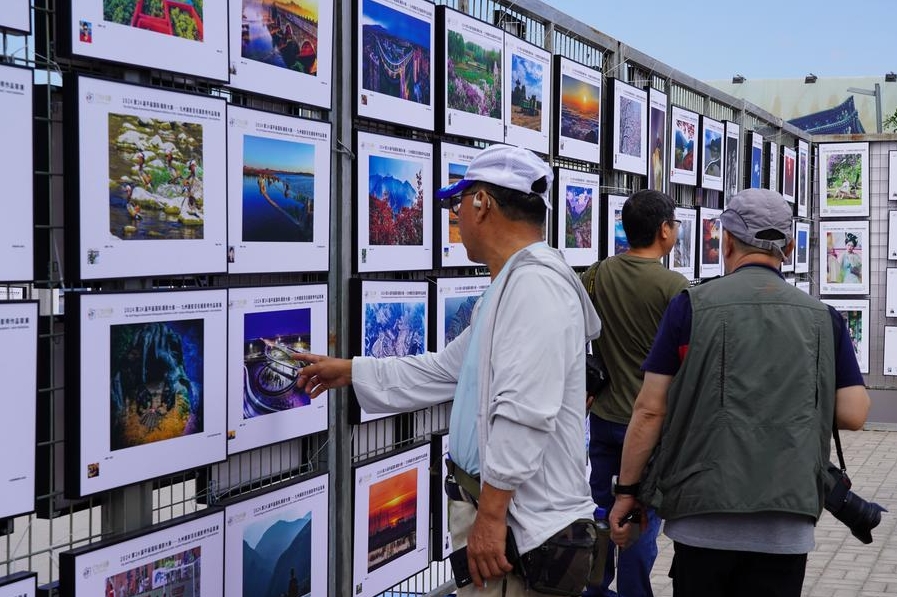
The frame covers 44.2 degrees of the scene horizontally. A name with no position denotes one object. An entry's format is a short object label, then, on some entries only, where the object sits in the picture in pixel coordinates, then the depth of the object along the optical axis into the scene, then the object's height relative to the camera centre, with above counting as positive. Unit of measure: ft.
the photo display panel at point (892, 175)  45.70 +4.42
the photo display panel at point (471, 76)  17.60 +3.37
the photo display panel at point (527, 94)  20.04 +3.48
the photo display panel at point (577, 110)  22.33 +3.57
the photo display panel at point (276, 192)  12.87 +1.06
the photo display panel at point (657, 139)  27.73 +3.60
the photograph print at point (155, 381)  11.07 -1.09
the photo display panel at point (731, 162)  34.35 +3.78
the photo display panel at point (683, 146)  29.53 +3.68
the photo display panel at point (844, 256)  46.29 +1.07
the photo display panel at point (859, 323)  46.06 -1.73
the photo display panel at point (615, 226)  25.29 +1.26
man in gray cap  11.60 -1.56
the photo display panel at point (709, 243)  31.86 +1.13
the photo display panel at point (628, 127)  25.12 +3.60
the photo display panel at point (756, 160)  37.29 +4.14
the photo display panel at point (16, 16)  9.51 +2.26
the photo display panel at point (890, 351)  45.19 -2.85
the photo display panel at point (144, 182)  10.42 +0.97
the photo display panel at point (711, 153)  31.89 +3.76
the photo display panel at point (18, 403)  9.68 -1.13
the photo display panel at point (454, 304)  18.01 -0.41
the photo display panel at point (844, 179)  46.29 +4.30
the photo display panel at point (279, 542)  13.16 -3.32
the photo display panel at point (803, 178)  44.81 +4.24
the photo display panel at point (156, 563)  10.68 -2.96
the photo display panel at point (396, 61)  15.40 +3.18
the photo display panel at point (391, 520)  16.08 -3.69
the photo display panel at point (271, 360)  12.90 -0.99
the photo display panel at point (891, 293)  45.47 -0.46
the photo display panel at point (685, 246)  29.81 +0.95
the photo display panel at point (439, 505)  18.17 -3.73
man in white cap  9.90 -0.94
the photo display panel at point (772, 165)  39.24 +4.21
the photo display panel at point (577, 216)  22.77 +1.36
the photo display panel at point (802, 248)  44.22 +1.37
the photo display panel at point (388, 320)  15.65 -0.61
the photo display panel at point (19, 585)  9.83 -2.77
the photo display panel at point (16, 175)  9.57 +0.88
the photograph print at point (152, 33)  10.30 +2.44
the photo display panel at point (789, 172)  42.06 +4.21
